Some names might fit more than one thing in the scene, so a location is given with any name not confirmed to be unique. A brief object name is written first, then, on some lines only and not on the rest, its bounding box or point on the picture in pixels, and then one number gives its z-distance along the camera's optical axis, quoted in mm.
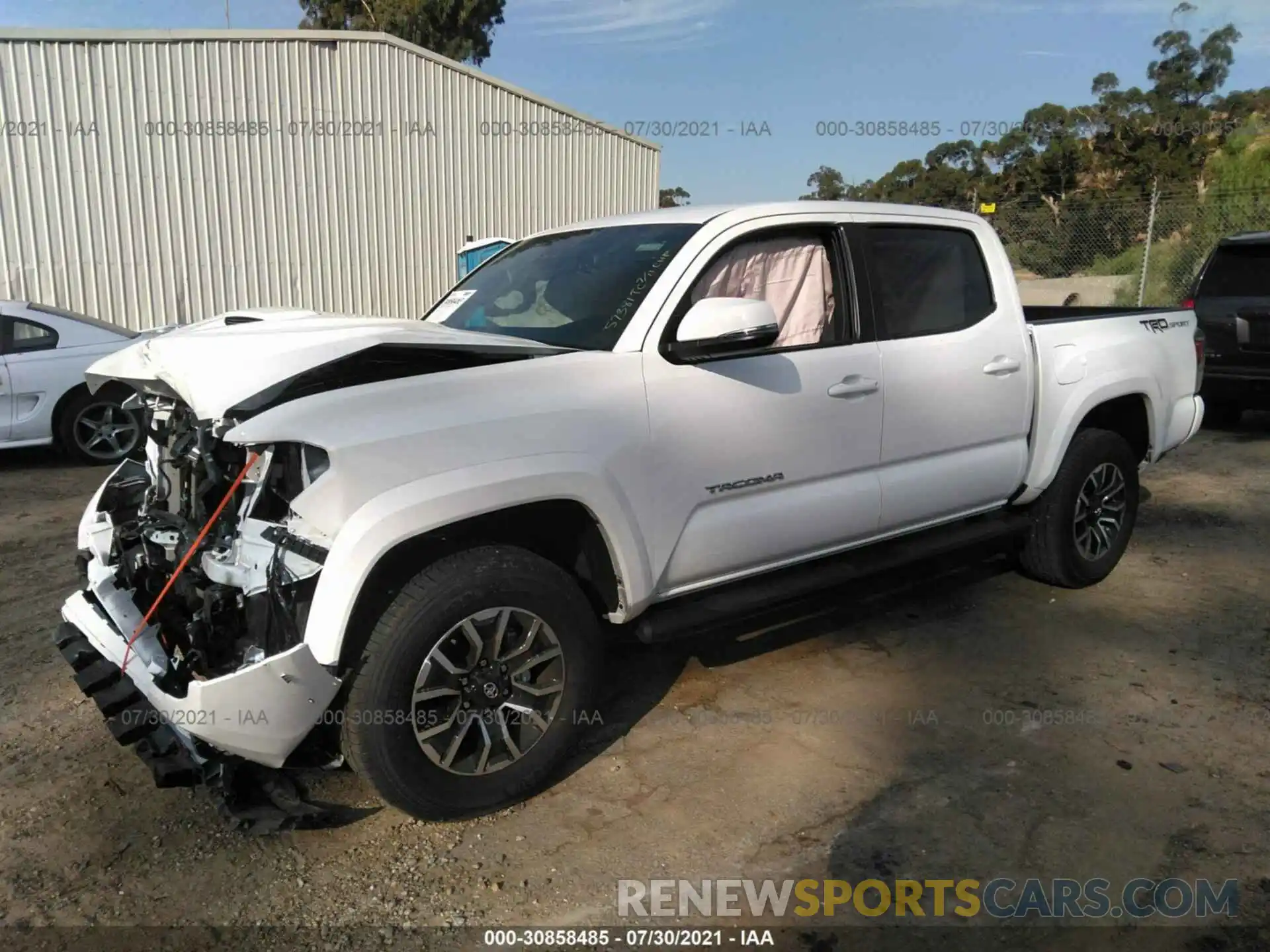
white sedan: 7977
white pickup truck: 2719
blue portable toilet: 10609
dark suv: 8633
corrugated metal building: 11695
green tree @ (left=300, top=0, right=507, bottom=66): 33125
